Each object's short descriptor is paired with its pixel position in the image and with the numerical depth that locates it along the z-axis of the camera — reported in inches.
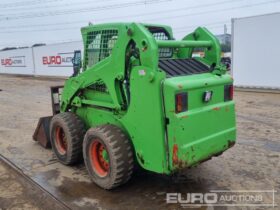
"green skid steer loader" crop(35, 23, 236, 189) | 130.0
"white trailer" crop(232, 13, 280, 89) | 481.7
